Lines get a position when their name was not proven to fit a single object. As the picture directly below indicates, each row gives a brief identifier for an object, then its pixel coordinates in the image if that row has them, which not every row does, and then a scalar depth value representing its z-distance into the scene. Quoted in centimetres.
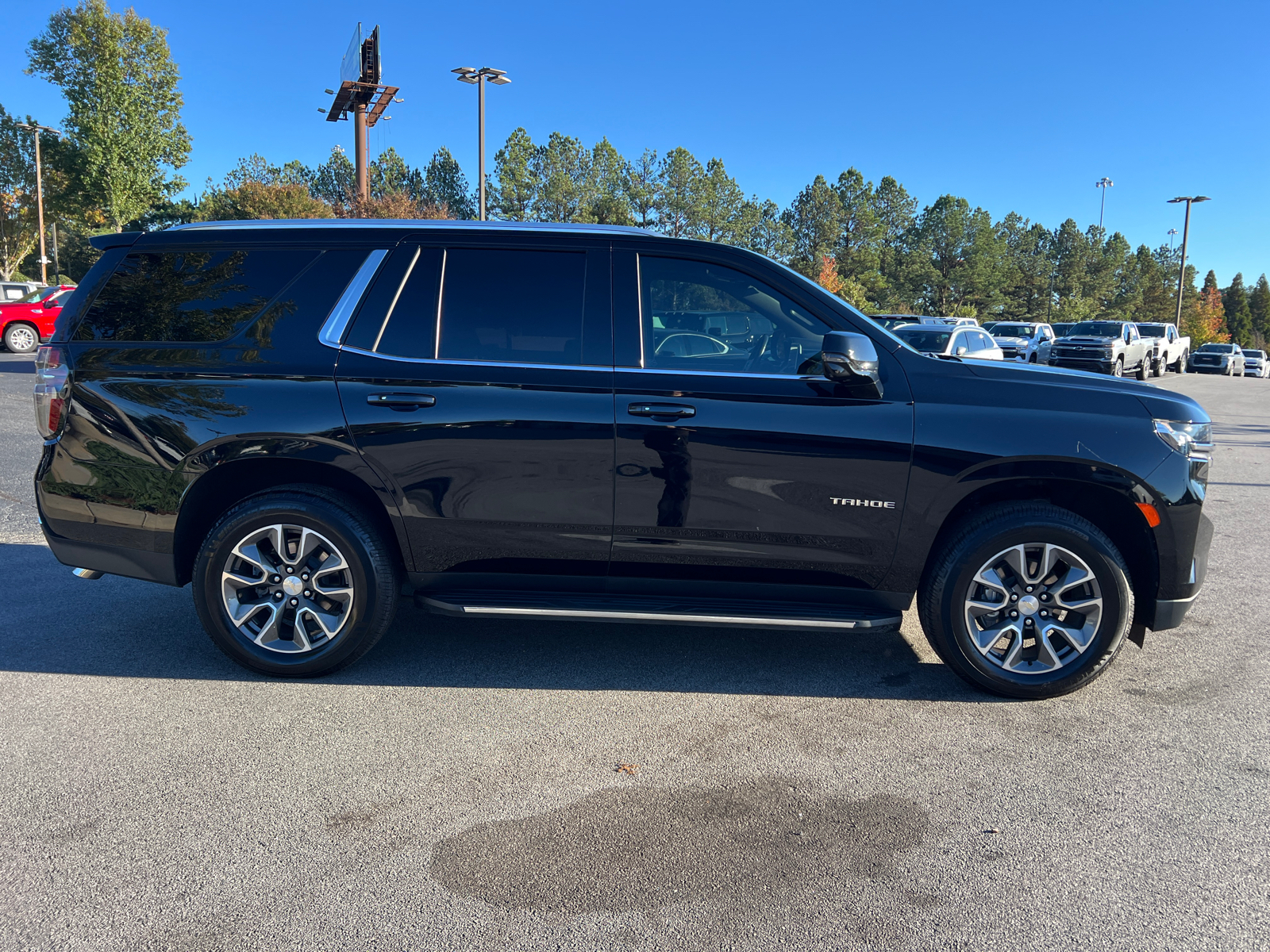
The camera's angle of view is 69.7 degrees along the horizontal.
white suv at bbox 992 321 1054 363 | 3133
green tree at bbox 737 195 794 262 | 8975
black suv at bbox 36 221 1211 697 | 381
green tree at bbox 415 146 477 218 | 9625
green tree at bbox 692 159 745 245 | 8575
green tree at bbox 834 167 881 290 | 9638
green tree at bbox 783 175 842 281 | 9338
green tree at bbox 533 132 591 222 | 8175
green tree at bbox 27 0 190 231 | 4334
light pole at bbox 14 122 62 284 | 4652
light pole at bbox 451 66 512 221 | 2384
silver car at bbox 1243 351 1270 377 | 4856
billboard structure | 3200
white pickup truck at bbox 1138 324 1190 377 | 3234
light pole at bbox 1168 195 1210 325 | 5144
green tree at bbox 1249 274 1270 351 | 11721
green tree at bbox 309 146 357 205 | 7966
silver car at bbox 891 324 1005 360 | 1719
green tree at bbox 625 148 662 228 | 8369
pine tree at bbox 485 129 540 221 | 8144
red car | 2453
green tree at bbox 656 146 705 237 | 8369
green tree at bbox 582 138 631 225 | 8231
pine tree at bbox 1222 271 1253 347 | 11231
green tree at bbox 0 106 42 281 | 5431
